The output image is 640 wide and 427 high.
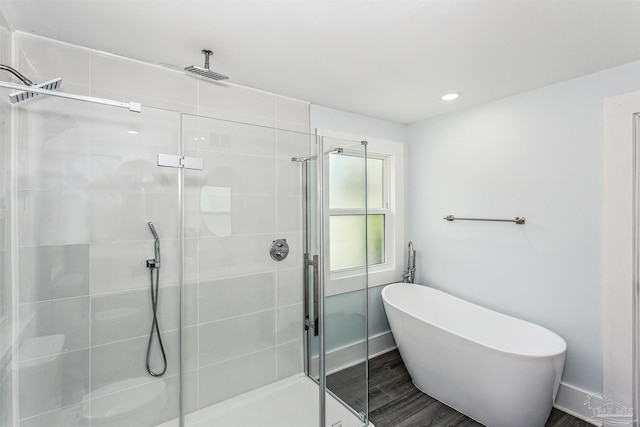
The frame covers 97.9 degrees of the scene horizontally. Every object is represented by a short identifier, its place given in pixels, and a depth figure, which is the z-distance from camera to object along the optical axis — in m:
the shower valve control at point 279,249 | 2.01
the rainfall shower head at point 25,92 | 1.18
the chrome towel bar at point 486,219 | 2.25
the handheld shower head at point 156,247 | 1.62
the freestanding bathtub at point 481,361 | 1.65
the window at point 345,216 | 2.03
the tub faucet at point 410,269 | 3.02
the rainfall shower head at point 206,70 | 1.57
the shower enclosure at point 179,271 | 1.38
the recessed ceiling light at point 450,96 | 2.29
